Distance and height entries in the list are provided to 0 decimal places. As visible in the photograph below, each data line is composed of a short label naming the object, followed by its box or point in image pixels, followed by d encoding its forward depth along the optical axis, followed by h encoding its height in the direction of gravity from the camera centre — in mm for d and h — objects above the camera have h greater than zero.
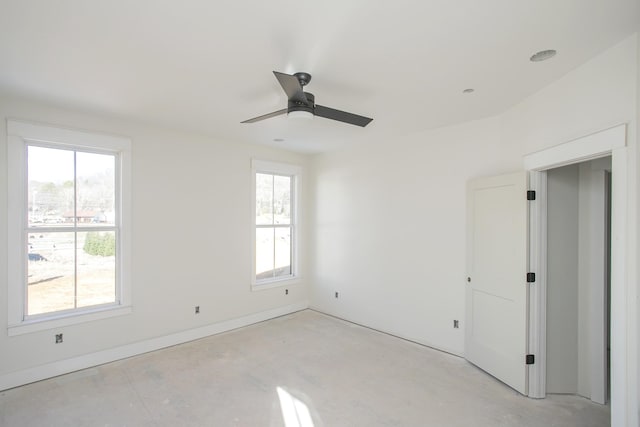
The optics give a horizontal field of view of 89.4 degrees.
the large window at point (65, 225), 3150 -139
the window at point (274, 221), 5199 -142
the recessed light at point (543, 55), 2211 +1101
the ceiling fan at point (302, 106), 2141 +810
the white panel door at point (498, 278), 3012 -661
